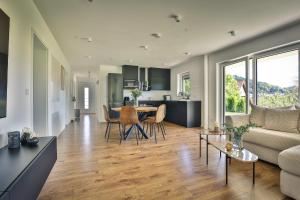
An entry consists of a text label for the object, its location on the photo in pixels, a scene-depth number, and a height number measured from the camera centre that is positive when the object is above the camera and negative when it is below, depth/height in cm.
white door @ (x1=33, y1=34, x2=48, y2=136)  308 +17
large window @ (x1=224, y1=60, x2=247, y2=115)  427 +29
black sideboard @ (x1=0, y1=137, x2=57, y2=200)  93 -49
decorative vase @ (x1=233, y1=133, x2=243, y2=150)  212 -57
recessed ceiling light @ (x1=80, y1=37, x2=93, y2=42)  374 +141
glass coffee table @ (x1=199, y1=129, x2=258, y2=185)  182 -68
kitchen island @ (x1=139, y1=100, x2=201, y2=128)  561 -55
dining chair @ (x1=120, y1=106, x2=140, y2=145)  359 -39
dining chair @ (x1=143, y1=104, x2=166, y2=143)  387 -45
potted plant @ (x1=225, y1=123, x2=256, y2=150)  208 -46
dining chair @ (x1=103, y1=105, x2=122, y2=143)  389 -53
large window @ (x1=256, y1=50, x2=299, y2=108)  320 +40
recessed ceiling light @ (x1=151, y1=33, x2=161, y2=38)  351 +140
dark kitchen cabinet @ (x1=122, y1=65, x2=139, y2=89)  698 +98
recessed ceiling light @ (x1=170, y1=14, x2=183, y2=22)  269 +138
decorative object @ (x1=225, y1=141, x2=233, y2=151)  209 -63
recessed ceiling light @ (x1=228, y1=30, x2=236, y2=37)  333 +138
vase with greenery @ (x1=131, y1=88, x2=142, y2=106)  451 +15
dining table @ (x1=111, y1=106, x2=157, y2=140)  381 -57
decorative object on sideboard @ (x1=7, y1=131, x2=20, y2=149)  155 -40
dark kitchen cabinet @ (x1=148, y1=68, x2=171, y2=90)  746 +95
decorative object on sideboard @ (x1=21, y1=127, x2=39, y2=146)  167 -42
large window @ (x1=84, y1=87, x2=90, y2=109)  1145 -3
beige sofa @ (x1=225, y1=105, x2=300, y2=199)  162 -57
